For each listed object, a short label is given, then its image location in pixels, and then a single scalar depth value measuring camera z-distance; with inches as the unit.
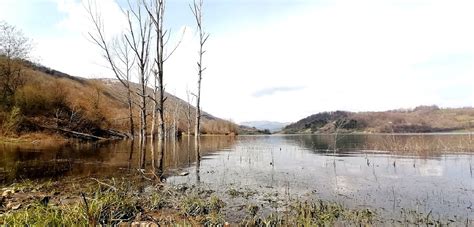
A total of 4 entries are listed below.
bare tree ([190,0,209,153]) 926.4
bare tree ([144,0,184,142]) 532.4
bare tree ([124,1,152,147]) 625.9
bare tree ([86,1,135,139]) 560.1
